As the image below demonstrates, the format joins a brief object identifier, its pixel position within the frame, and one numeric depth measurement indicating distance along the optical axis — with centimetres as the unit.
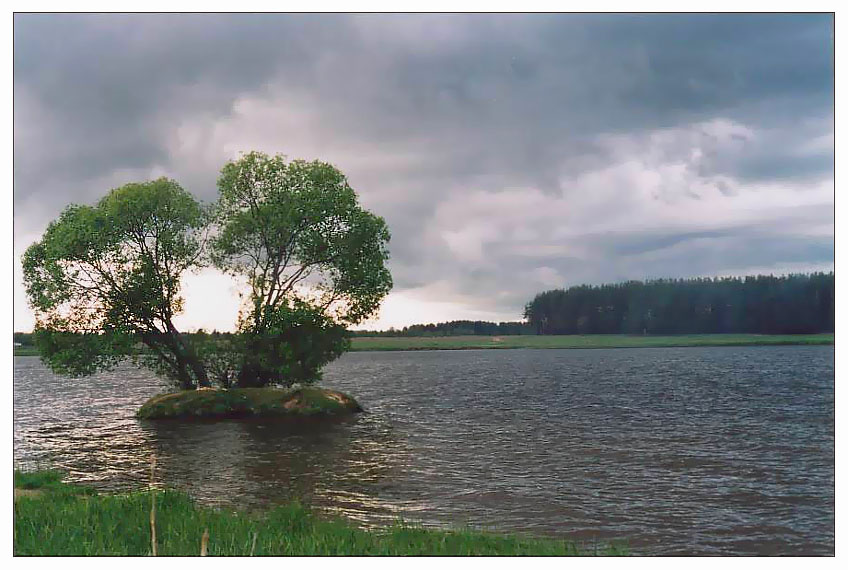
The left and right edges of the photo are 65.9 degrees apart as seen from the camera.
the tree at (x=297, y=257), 2664
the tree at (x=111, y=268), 2541
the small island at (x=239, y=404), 2761
